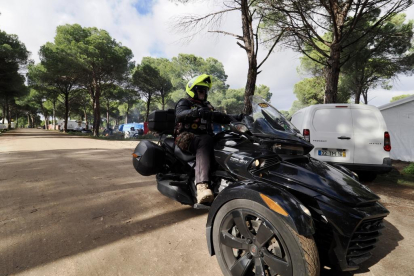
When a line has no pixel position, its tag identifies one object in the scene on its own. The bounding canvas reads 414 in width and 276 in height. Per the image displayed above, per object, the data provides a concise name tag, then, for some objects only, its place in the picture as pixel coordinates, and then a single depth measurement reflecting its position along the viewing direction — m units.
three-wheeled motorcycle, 1.53
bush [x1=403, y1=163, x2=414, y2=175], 6.99
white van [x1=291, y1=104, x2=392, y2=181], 4.88
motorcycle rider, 2.46
